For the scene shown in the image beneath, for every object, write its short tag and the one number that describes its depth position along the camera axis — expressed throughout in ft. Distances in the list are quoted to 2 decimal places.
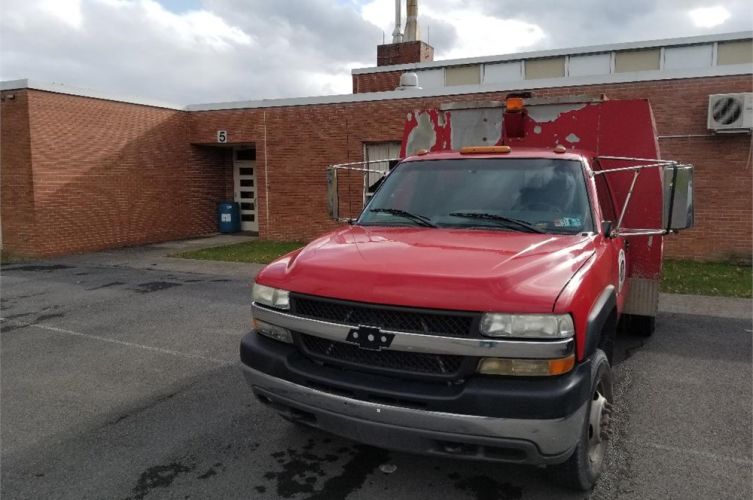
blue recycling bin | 59.62
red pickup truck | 8.63
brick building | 37.70
